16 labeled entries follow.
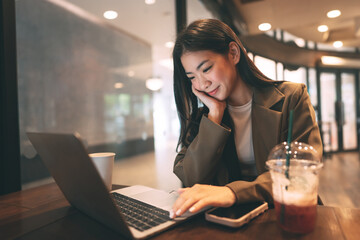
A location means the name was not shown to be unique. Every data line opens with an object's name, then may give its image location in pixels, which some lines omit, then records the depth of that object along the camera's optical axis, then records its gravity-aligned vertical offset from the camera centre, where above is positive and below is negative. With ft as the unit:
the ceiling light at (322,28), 14.97 +5.29
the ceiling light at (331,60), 21.82 +4.66
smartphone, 1.77 -0.73
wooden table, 1.67 -0.78
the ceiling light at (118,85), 6.94 +0.99
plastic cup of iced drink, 1.66 -0.53
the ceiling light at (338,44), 19.80 +5.59
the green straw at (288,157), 1.71 -0.29
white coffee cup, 2.60 -0.44
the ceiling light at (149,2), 7.42 +3.49
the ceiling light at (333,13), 11.82 +4.80
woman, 3.05 +0.11
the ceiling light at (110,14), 6.22 +2.66
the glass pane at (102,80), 4.25 +0.96
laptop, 1.53 -0.55
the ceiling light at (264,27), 13.41 +4.85
